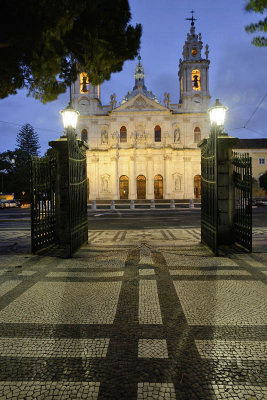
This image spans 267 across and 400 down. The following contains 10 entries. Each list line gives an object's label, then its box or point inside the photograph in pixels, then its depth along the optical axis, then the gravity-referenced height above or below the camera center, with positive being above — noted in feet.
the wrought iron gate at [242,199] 22.57 -0.48
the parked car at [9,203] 118.34 -2.73
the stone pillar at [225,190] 24.90 +0.41
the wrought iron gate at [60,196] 22.33 +0.04
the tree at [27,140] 179.61 +40.40
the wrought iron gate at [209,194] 21.85 +0.03
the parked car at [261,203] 102.41 -3.82
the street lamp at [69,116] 23.24 +7.28
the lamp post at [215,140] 21.49 +4.66
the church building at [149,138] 132.77 +29.94
